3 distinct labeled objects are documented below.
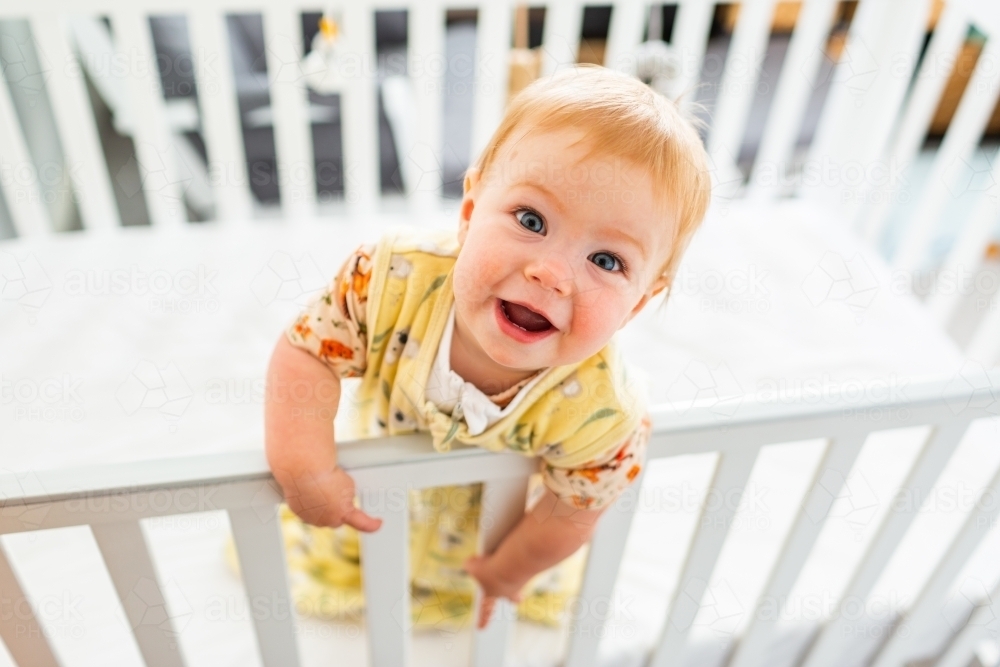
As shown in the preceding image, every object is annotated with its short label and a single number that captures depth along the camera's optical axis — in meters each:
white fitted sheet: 0.88
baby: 0.50
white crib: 0.59
